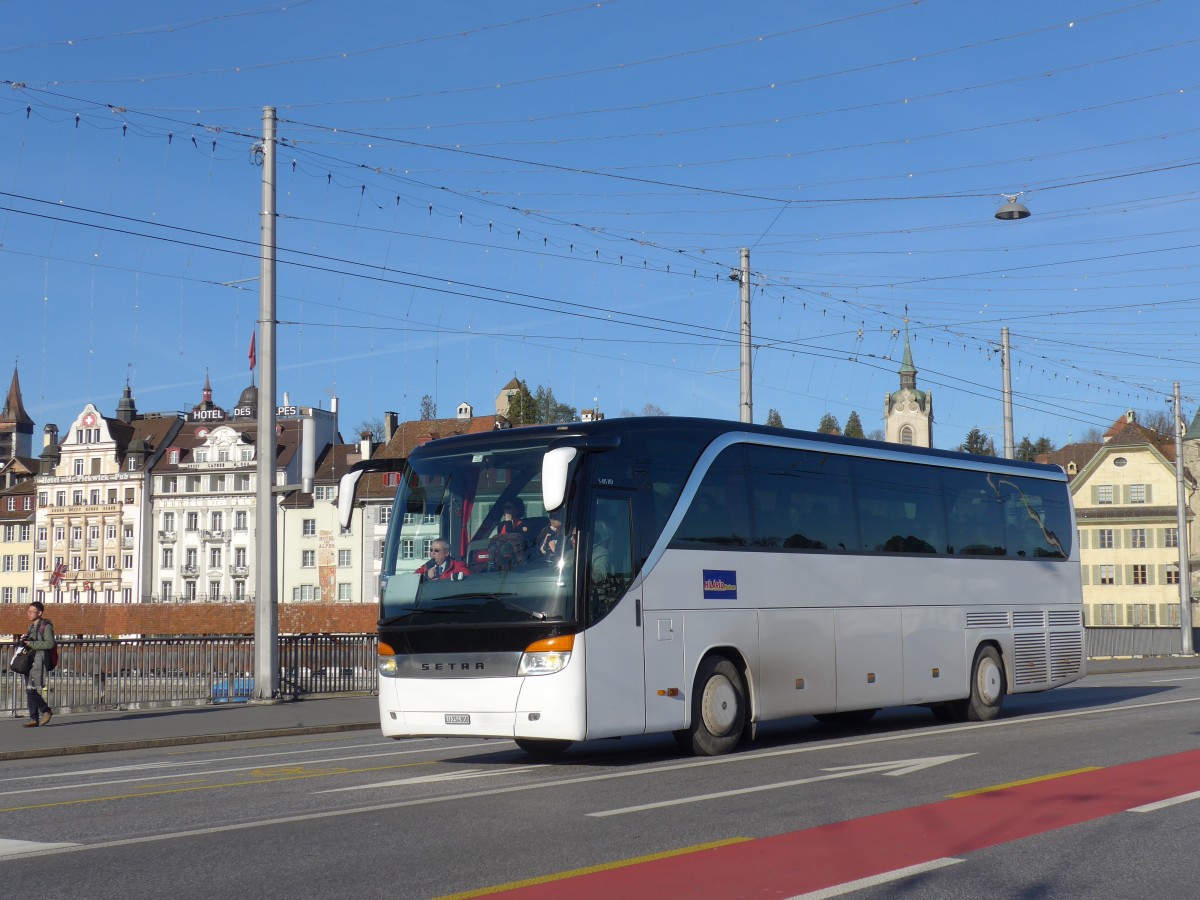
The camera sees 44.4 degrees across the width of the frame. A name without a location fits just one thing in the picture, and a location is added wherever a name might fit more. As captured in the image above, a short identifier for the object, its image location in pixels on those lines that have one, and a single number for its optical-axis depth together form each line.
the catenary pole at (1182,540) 55.72
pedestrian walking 22.41
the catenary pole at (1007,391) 45.22
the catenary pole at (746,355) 33.72
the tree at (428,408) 145.12
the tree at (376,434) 118.11
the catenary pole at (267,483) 25.69
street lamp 31.56
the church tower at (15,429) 161.38
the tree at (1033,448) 159.32
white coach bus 13.69
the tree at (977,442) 167.23
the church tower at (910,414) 135.88
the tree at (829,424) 182.12
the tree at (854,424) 190.38
